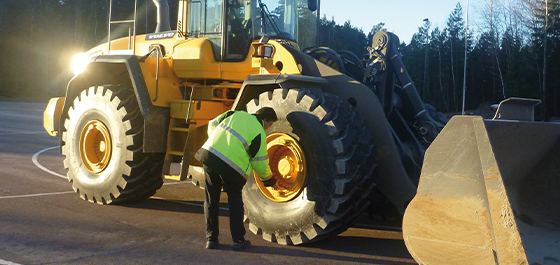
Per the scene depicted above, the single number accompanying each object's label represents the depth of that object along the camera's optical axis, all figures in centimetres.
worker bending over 515
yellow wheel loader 394
